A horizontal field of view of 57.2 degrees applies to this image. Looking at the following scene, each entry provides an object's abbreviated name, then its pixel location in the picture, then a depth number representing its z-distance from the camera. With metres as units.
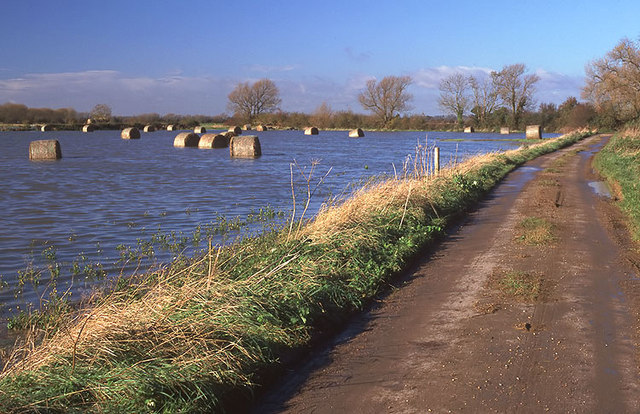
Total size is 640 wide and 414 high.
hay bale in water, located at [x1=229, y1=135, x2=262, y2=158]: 40.47
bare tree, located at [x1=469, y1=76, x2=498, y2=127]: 107.81
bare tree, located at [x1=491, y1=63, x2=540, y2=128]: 104.56
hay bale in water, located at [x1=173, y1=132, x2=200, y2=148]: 51.66
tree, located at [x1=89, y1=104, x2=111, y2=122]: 119.20
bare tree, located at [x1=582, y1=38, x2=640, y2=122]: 61.06
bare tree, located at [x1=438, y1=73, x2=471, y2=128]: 109.44
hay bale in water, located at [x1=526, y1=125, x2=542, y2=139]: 66.19
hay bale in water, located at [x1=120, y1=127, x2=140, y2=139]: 68.88
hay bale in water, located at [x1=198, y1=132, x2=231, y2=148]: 48.38
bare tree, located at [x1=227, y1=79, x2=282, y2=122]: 126.44
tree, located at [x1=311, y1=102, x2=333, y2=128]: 119.69
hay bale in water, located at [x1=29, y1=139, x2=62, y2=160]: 35.84
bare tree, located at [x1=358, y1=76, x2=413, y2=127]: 115.69
